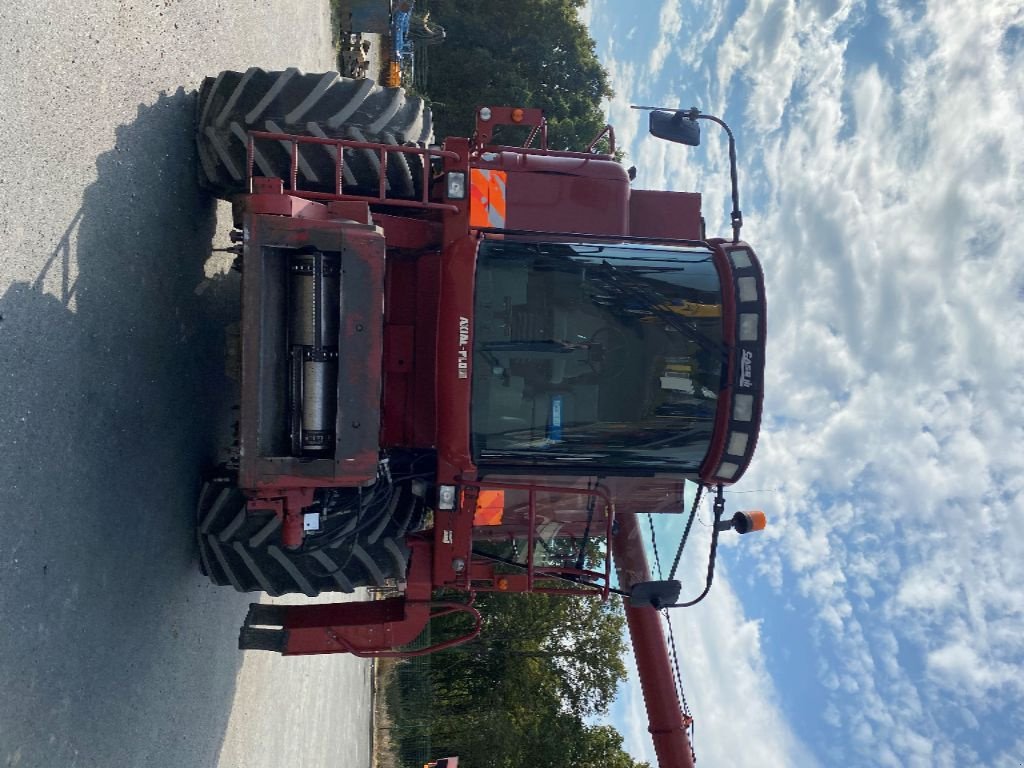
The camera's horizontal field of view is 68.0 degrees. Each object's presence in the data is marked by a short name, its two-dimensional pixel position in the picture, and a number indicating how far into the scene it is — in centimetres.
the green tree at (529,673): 1827
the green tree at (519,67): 2181
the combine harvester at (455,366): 462
